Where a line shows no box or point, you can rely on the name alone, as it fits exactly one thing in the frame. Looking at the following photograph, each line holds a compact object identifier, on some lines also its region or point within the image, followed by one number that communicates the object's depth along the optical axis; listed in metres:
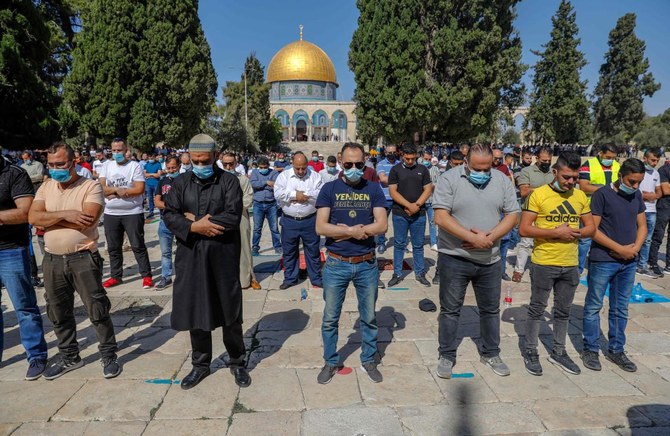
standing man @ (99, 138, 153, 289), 6.04
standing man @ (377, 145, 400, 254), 8.45
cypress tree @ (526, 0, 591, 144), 36.19
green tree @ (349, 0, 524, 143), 22.55
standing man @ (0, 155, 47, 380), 3.66
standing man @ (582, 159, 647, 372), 3.88
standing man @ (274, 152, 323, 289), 6.20
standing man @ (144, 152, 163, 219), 11.78
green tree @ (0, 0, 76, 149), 16.22
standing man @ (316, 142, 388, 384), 3.59
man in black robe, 3.40
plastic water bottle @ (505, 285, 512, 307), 5.56
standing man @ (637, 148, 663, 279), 6.33
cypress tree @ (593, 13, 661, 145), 41.16
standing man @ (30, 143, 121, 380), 3.65
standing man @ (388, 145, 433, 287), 6.14
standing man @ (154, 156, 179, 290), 6.21
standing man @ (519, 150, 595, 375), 3.75
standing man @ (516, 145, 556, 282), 6.05
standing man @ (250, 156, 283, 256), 7.98
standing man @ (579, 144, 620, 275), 5.92
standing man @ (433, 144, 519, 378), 3.64
